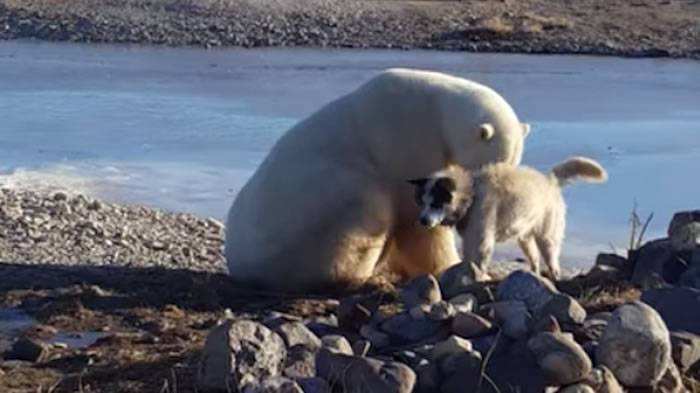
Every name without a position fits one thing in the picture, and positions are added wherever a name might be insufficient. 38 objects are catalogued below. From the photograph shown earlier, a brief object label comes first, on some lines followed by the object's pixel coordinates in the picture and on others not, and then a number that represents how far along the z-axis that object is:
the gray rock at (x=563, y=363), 5.84
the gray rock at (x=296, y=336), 6.18
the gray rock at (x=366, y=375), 5.68
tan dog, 8.15
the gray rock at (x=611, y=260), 8.54
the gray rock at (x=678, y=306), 6.52
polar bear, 8.60
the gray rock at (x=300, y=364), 5.80
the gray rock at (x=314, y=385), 5.66
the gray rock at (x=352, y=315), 6.81
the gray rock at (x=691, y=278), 7.24
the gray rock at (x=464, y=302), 6.59
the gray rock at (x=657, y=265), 7.70
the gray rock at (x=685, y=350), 6.27
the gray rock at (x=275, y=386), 5.48
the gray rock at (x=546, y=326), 6.10
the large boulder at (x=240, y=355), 5.80
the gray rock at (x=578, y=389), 5.77
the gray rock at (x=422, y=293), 6.88
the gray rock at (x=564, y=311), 6.37
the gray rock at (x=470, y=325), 6.25
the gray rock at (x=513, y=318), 6.16
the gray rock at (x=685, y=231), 7.95
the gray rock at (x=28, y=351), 6.96
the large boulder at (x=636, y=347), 5.93
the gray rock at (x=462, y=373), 5.82
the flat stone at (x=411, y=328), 6.37
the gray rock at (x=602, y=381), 5.86
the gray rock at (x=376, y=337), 6.34
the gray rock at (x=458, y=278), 7.28
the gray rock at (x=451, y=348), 5.94
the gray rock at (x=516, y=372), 5.81
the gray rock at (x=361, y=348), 6.13
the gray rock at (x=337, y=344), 6.05
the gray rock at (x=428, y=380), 5.87
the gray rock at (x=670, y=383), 6.02
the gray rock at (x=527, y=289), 6.61
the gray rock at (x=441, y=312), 6.41
